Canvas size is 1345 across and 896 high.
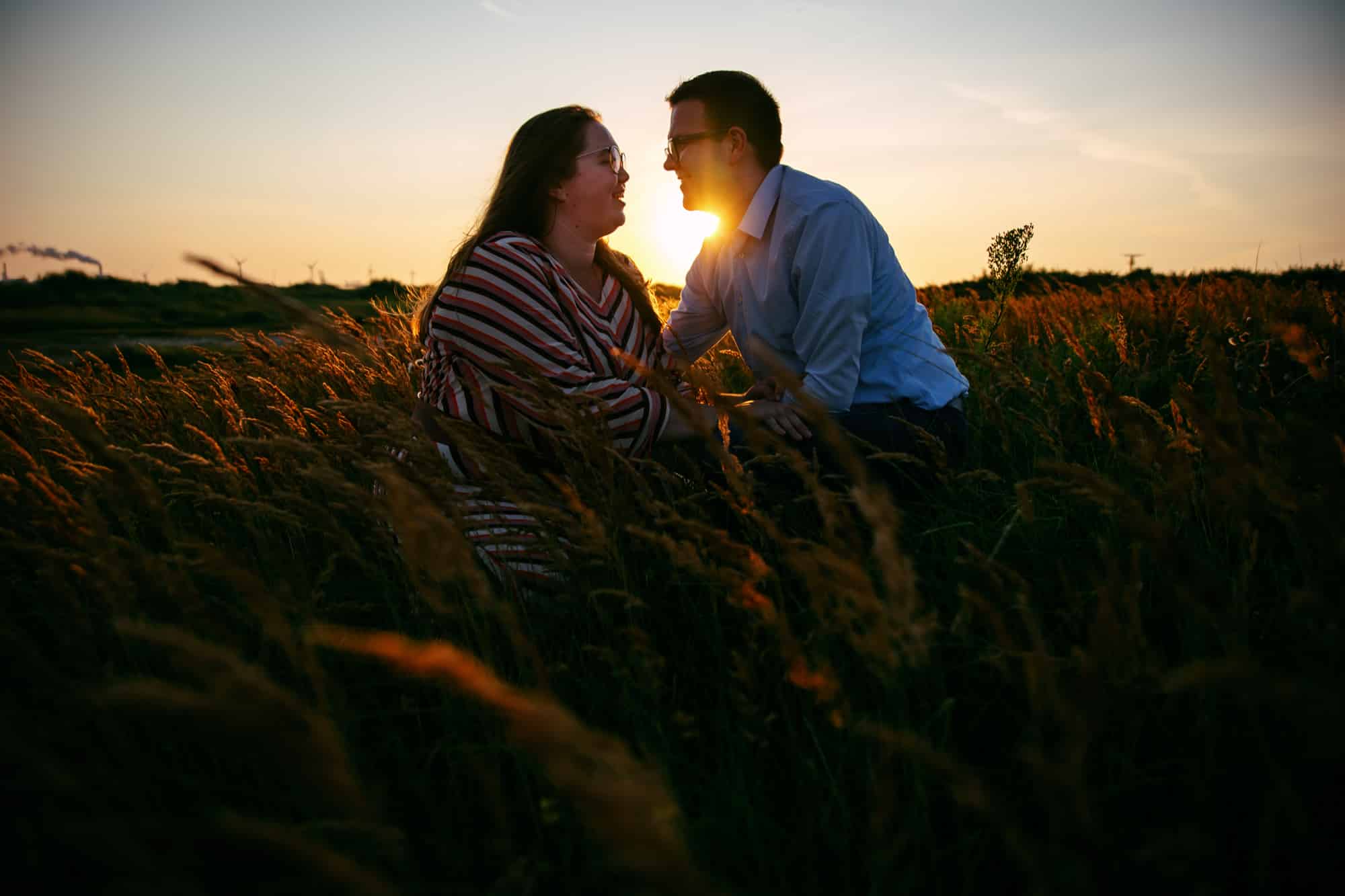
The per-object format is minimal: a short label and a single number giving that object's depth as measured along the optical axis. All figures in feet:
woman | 8.95
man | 9.75
